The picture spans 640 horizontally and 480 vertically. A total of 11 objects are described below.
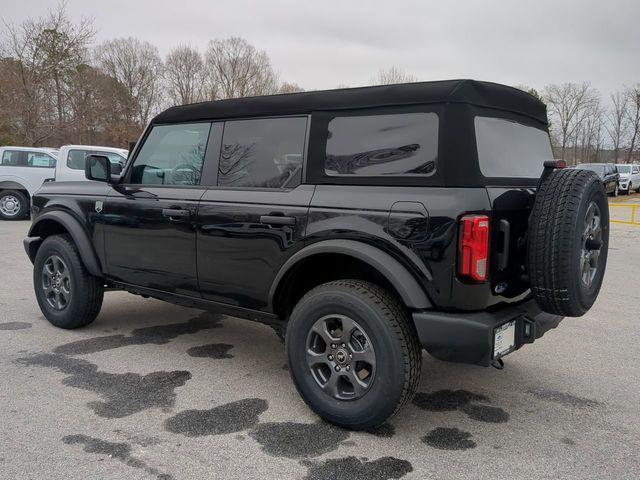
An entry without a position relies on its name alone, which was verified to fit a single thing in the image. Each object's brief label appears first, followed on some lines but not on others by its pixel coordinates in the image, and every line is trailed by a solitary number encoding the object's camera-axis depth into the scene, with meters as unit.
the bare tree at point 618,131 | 46.56
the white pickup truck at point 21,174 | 13.91
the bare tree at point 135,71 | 42.97
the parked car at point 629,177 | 27.61
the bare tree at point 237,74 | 46.81
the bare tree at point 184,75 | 45.75
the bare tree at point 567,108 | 48.97
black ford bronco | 2.69
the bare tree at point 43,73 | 22.27
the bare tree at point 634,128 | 44.62
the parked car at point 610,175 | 24.26
